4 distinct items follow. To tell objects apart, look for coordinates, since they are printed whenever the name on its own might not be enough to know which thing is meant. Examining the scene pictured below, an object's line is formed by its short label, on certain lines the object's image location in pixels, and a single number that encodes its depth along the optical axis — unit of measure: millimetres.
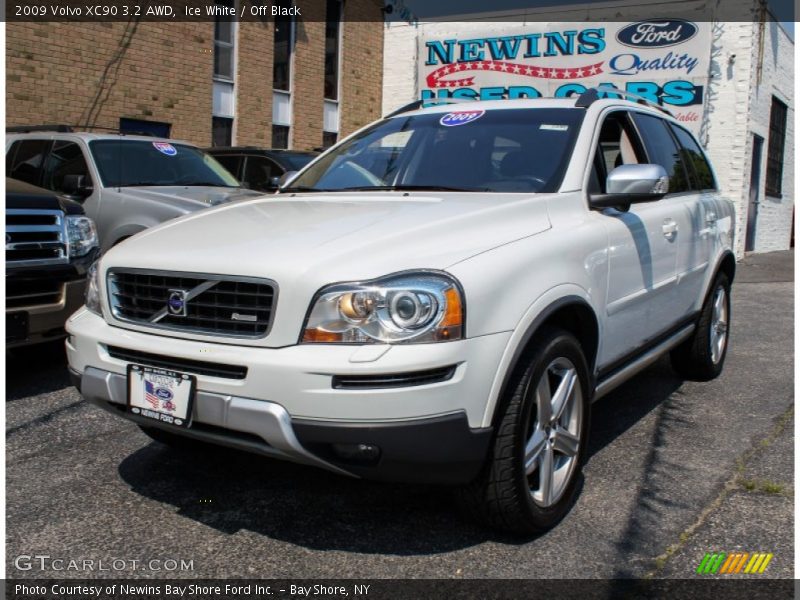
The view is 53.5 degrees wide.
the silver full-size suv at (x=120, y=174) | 6695
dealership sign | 15125
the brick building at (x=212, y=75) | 12422
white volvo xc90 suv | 2588
